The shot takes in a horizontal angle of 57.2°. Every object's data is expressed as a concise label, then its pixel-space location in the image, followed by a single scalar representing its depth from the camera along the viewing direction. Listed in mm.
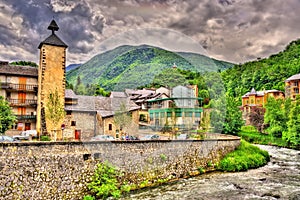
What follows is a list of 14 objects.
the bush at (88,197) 16283
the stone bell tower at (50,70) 29766
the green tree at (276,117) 54344
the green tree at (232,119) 48594
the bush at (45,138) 25375
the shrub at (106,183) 17031
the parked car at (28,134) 25888
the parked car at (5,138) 21062
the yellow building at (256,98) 85400
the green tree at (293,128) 46238
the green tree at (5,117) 25078
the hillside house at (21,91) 32938
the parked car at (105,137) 24969
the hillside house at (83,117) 28828
